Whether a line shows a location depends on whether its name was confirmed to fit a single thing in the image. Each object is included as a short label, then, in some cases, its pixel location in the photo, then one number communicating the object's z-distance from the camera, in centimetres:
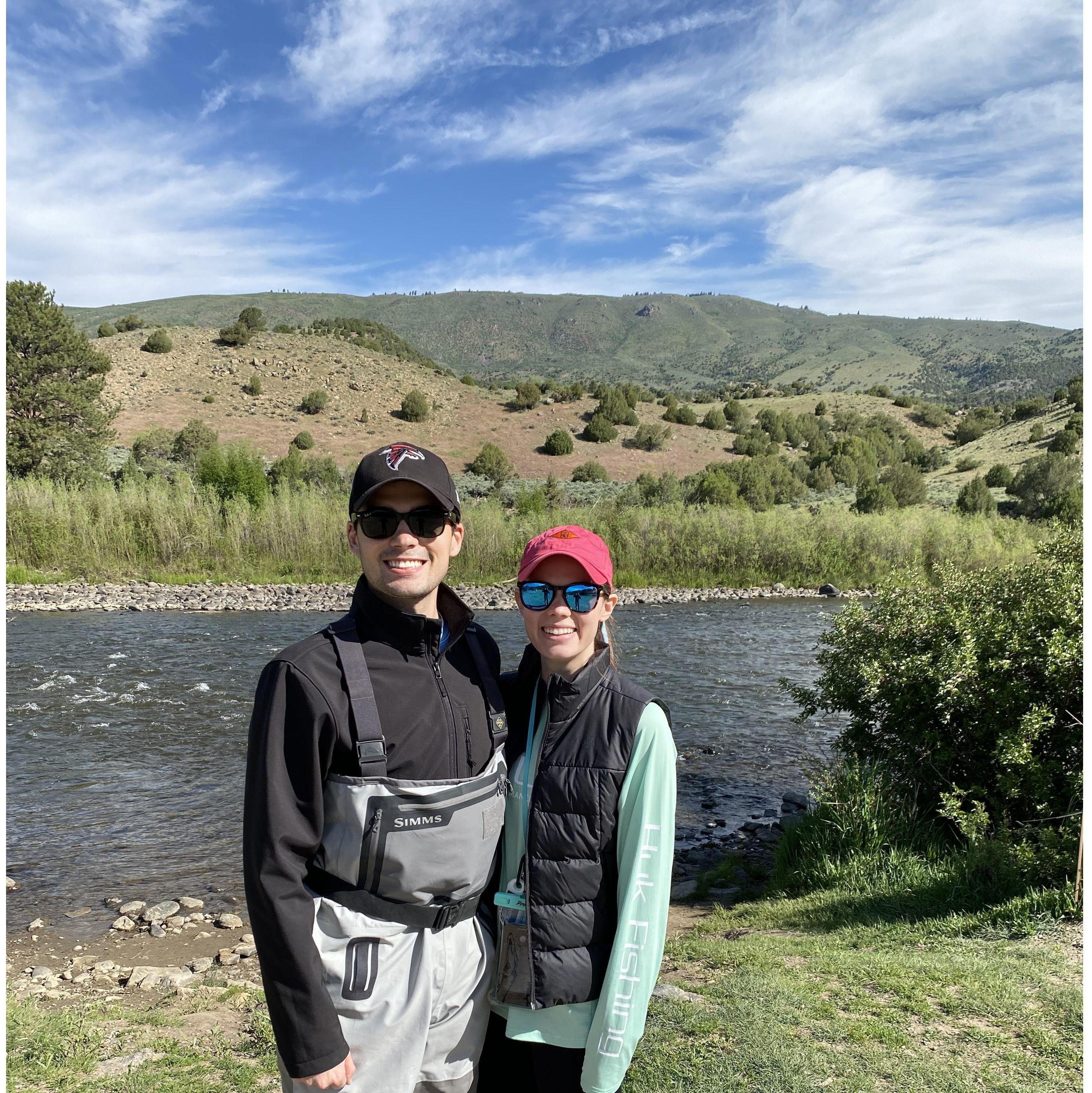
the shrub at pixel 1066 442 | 3312
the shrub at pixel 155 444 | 3403
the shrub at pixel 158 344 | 4959
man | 167
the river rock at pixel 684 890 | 591
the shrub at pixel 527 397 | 4875
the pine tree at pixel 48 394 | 2686
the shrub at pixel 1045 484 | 2811
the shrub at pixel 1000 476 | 3422
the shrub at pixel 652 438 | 4338
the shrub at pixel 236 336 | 5200
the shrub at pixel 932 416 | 5681
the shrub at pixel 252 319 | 5597
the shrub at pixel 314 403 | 4469
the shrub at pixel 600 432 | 4394
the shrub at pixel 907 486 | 3256
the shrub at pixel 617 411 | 4625
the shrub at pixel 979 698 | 512
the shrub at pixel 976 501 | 2922
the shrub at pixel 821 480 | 3756
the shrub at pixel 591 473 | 3828
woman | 187
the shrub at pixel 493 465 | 3666
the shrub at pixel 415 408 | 4591
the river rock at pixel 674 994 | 381
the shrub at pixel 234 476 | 2453
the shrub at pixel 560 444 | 4103
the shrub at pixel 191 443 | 3444
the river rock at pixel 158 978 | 441
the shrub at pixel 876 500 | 2884
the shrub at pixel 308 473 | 2923
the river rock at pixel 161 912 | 545
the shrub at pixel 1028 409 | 4506
